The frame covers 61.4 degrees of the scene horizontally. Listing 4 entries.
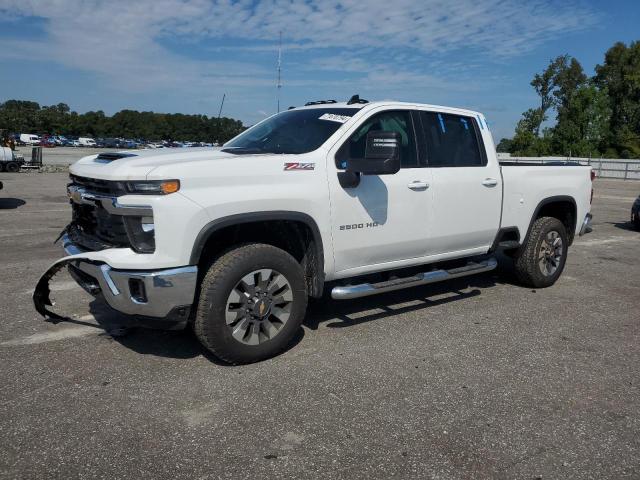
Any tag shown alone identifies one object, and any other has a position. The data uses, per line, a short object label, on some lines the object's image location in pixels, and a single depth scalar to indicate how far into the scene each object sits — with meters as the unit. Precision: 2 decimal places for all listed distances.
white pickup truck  3.44
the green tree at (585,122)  44.31
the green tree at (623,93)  53.53
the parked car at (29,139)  80.94
